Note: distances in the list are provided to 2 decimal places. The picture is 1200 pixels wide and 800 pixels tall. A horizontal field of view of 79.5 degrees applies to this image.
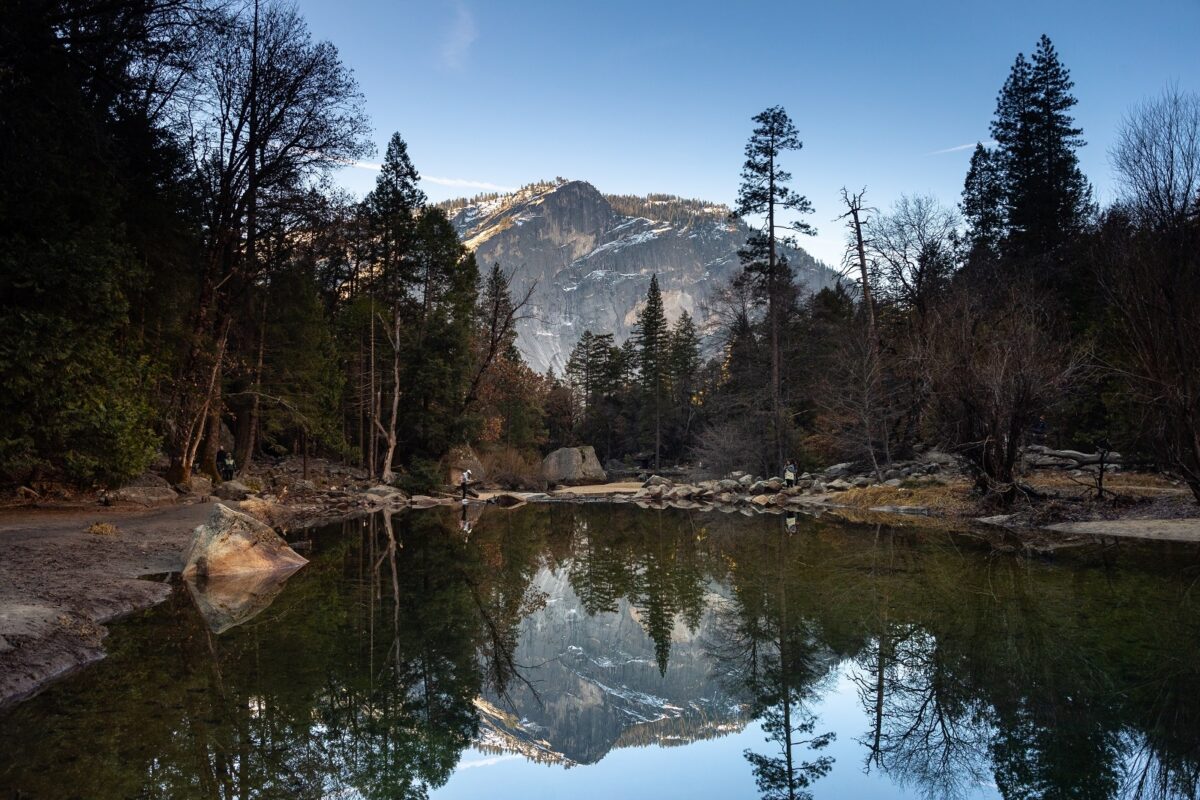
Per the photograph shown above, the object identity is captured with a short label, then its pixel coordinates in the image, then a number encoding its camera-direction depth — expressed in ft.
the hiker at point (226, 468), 70.85
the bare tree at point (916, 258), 82.69
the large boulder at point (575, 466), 132.05
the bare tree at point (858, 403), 71.67
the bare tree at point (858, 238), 87.30
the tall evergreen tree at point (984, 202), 106.11
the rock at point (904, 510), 56.71
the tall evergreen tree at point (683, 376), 162.09
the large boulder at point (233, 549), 29.96
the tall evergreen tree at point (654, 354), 157.08
